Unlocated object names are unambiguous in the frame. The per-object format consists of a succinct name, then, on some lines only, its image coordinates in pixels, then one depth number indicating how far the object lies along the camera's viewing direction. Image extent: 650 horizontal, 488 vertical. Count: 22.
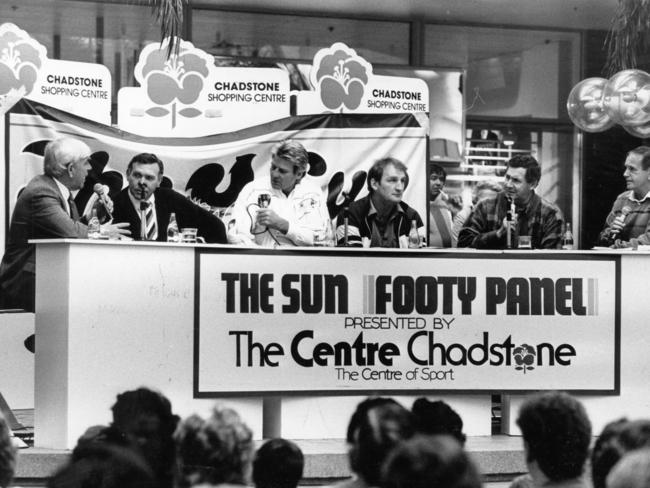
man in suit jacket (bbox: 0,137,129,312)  9.85
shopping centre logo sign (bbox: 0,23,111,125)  12.26
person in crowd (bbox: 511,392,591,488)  4.64
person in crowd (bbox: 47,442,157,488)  3.28
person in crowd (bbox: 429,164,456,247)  13.15
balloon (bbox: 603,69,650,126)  10.77
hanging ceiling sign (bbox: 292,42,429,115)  13.33
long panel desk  8.74
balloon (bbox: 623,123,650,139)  11.07
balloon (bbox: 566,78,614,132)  11.50
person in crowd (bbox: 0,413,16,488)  3.91
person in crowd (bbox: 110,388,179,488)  5.13
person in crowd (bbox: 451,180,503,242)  12.60
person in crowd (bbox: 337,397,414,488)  4.45
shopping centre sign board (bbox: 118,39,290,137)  12.70
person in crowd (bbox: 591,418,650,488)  4.50
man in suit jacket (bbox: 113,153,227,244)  10.72
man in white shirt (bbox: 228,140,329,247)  10.06
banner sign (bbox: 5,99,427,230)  11.98
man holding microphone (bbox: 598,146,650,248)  10.73
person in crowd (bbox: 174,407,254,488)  4.27
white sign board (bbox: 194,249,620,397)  9.21
